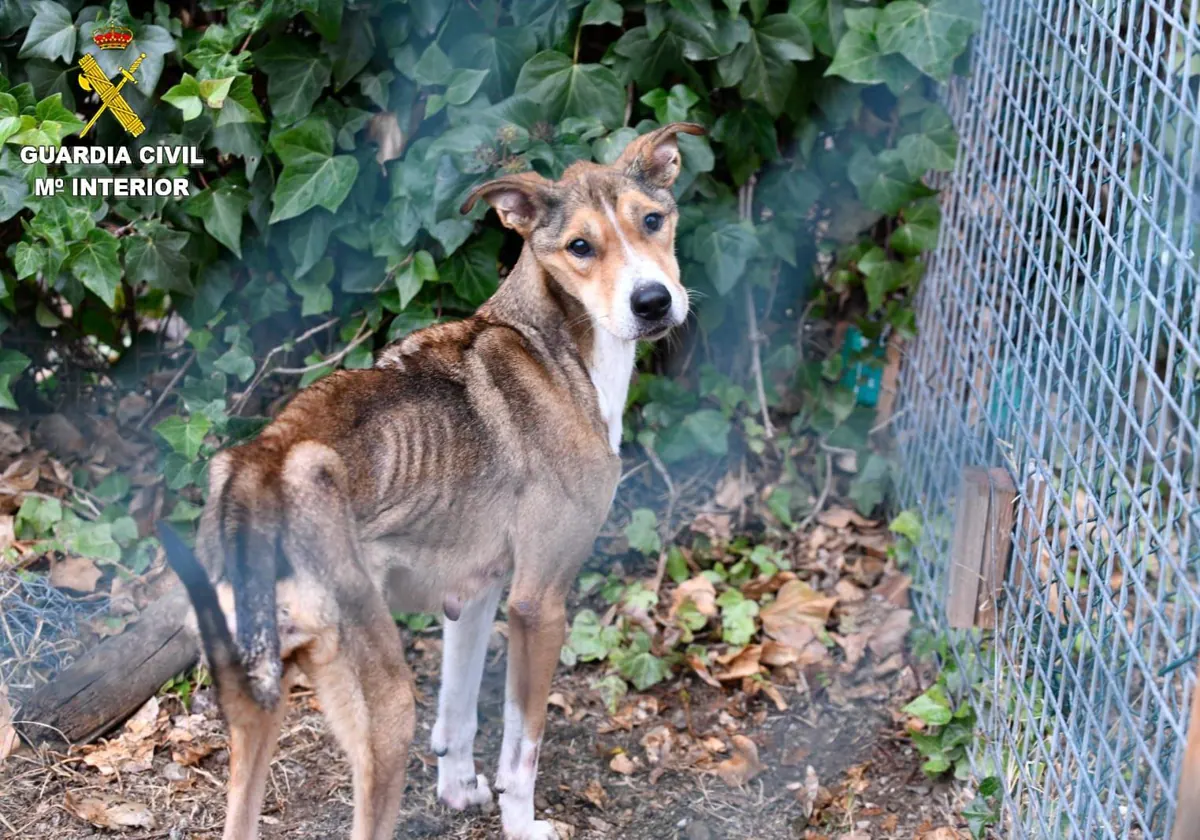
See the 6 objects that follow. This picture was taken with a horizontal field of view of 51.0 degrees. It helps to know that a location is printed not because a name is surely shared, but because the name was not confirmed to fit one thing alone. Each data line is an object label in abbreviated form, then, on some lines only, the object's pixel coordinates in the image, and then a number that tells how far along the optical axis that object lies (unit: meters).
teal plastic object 5.26
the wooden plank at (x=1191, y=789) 2.25
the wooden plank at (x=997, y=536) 3.66
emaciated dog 2.80
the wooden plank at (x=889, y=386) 5.17
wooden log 3.93
